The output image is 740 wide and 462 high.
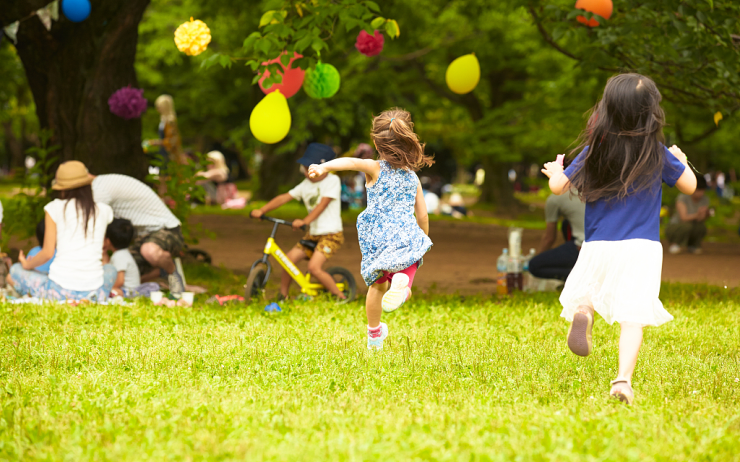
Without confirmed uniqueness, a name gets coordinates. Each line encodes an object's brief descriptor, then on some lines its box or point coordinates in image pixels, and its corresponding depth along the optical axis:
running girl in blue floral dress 10.45
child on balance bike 15.47
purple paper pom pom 18.83
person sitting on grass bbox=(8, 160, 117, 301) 14.51
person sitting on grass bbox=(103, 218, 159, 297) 15.84
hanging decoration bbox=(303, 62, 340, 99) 16.31
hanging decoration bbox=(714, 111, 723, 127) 16.34
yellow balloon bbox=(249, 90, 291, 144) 15.37
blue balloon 17.23
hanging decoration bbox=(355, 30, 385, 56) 16.80
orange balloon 16.12
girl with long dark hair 8.44
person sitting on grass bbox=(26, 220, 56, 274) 15.32
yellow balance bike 15.61
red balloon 15.70
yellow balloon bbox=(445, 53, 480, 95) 20.64
